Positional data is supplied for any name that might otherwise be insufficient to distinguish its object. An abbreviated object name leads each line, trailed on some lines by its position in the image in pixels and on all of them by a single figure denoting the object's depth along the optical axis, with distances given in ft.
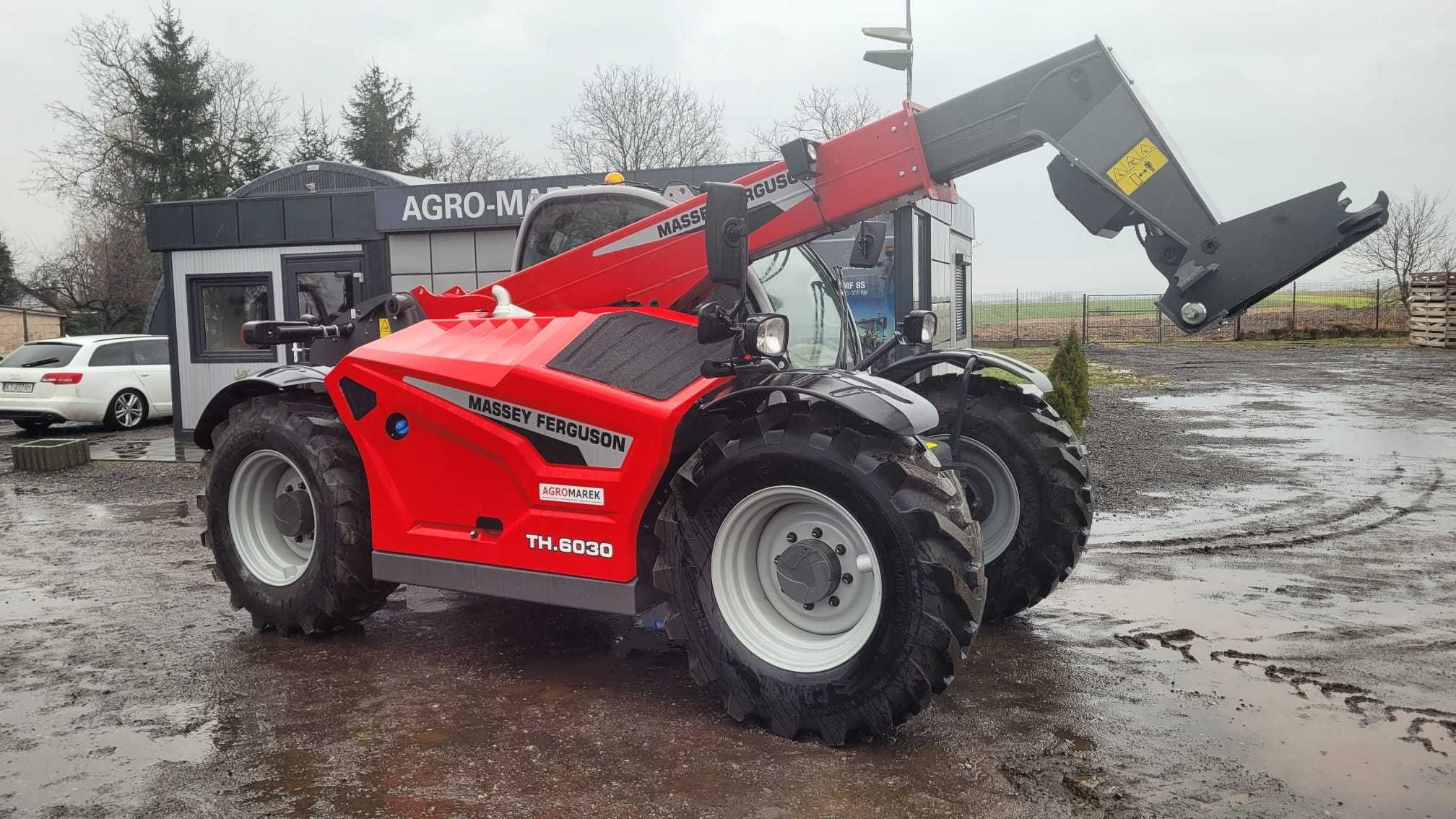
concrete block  42.42
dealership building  44.50
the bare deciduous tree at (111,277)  133.28
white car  55.26
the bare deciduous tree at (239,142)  135.95
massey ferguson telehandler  13.69
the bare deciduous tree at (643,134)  131.34
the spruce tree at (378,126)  152.56
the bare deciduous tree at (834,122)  113.50
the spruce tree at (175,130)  131.44
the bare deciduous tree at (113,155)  133.49
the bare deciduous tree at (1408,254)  131.64
